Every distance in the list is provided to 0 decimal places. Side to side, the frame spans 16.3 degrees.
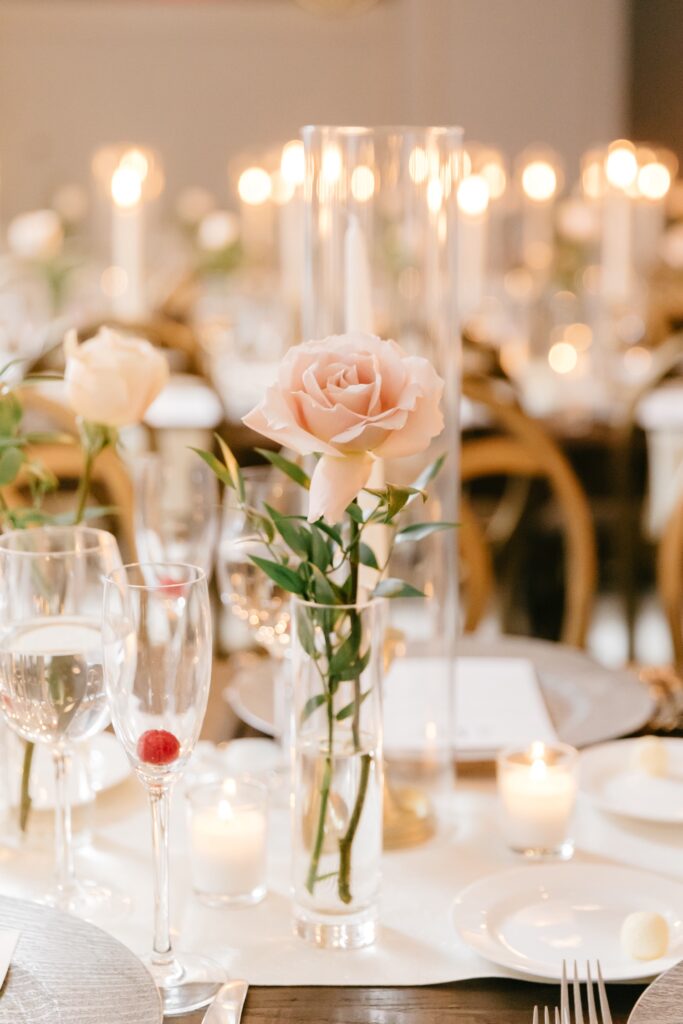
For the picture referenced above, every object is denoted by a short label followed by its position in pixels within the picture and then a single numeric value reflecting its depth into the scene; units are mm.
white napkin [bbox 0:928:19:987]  1301
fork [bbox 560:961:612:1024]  1260
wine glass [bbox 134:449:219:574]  1679
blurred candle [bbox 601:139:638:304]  5230
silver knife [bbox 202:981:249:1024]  1291
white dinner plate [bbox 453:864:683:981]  1343
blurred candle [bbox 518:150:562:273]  6593
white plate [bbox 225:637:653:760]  1723
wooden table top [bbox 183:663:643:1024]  1306
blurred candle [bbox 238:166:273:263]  7098
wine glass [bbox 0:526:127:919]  1360
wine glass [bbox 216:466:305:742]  1604
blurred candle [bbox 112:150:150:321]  5192
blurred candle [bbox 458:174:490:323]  5537
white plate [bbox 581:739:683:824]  1549
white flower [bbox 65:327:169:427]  1477
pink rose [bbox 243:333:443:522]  1284
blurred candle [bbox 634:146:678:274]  6370
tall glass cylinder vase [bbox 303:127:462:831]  1557
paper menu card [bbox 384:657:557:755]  1606
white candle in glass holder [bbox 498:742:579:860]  1497
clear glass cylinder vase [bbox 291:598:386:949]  1376
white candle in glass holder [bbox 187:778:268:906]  1433
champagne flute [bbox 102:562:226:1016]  1291
